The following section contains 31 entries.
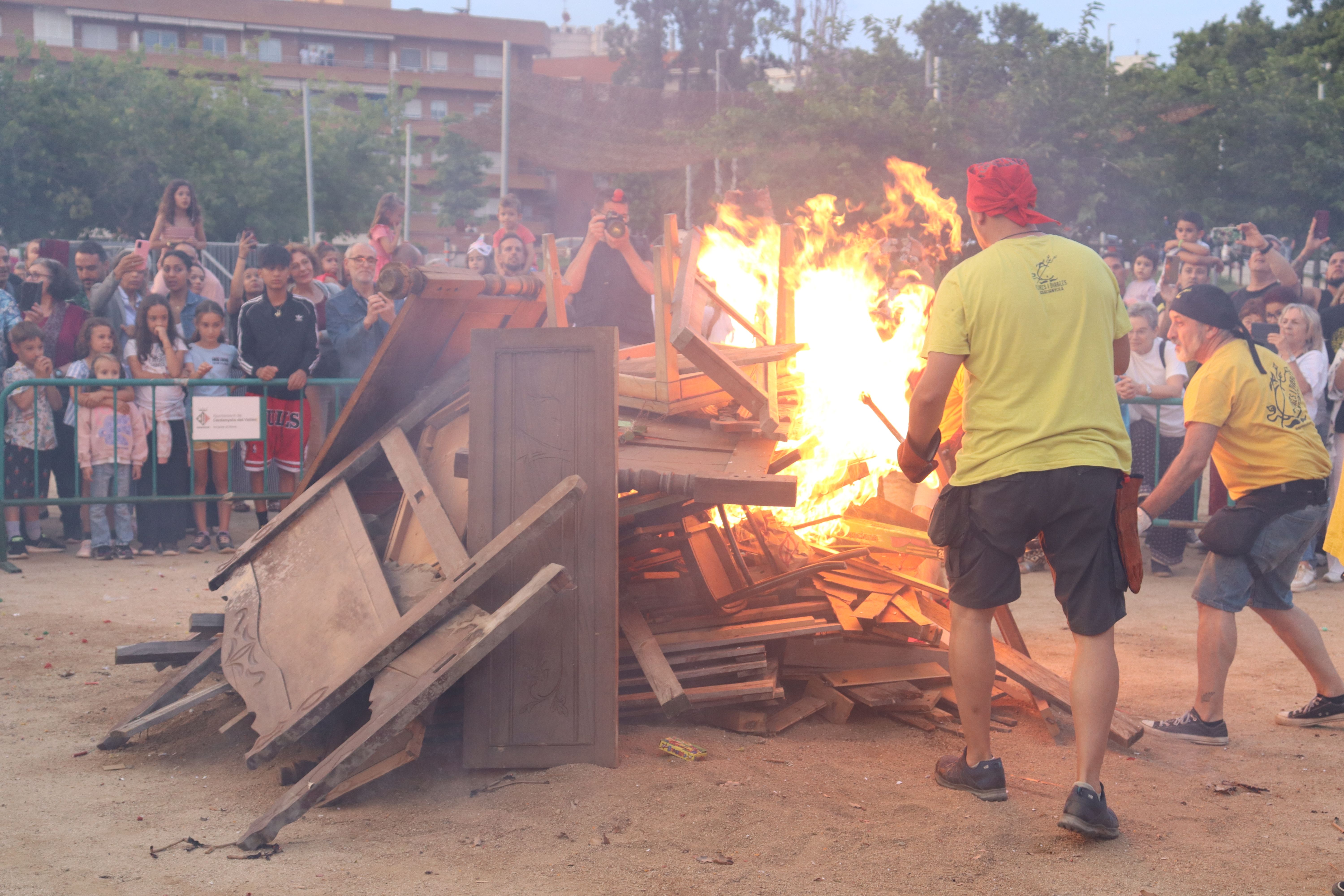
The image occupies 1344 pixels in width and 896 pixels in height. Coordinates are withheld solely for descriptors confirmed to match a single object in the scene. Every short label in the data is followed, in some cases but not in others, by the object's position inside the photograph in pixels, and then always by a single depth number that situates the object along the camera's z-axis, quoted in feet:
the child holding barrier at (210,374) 28.17
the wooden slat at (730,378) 17.17
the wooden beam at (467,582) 13.14
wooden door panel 13.88
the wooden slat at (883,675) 16.10
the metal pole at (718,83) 78.18
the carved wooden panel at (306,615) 13.97
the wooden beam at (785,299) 22.59
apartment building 194.08
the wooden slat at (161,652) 16.43
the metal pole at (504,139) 54.28
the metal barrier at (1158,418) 27.48
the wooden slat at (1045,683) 15.14
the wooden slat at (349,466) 17.04
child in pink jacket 27.17
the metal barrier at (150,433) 26.21
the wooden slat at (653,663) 14.17
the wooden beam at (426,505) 14.34
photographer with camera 27.76
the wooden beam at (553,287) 22.57
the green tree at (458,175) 171.83
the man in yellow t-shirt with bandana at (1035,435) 12.25
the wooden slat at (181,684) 15.34
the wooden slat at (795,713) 15.49
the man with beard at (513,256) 28.53
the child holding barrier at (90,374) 27.22
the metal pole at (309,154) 73.97
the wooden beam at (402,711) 11.65
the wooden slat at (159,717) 14.88
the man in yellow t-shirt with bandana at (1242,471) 15.31
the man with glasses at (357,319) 28.32
